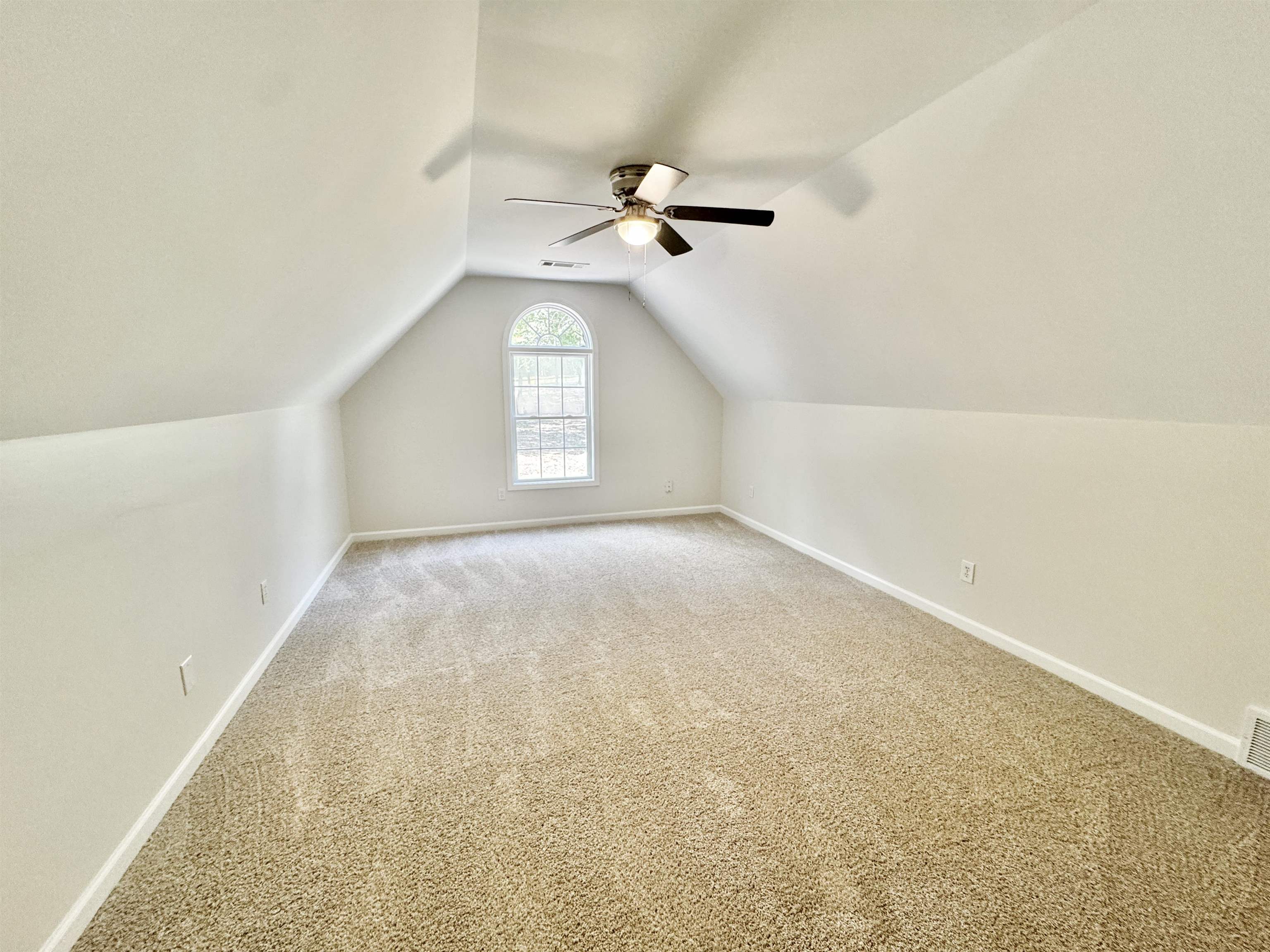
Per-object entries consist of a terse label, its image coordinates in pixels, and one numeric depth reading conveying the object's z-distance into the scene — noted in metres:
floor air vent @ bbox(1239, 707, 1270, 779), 1.90
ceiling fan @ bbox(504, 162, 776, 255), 2.09
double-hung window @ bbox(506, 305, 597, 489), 5.04
